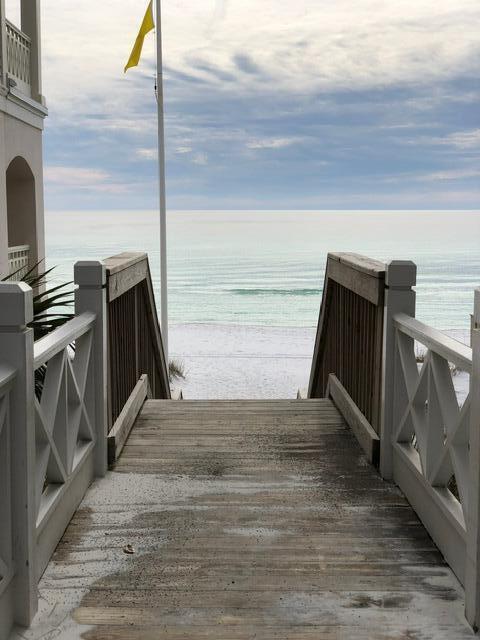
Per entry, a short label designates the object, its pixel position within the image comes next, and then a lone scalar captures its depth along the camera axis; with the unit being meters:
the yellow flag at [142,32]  15.41
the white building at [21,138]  12.78
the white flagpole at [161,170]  15.67
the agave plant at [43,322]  5.77
